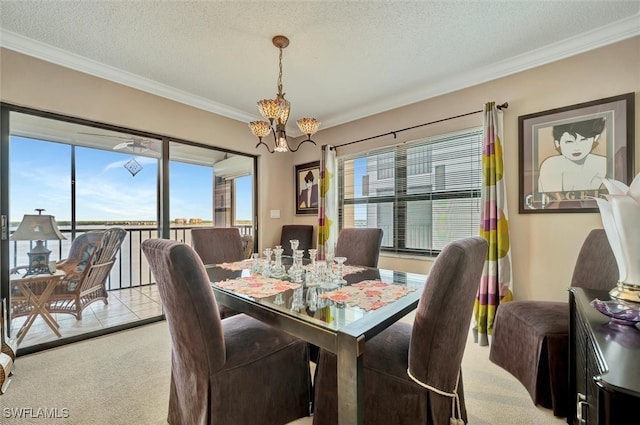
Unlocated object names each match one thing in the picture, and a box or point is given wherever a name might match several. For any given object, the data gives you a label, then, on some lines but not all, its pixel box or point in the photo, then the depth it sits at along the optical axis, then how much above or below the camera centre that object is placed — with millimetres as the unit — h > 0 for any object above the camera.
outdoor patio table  2303 -728
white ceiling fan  3074 +816
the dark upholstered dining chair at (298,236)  3936 -334
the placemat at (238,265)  2197 -446
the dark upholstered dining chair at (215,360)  1085 -710
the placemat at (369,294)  1301 -433
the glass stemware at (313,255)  1931 -302
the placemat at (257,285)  1492 -437
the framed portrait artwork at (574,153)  1967 +480
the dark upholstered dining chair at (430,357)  1011 -631
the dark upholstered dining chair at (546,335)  1521 -757
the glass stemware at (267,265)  1938 -405
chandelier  1920 +709
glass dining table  949 -438
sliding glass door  2322 +234
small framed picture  4074 +408
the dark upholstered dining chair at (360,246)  2393 -300
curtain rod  2463 +981
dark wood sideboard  565 -402
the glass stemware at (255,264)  2036 -399
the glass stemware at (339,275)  1683 -404
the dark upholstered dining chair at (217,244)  2508 -300
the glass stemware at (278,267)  1903 -408
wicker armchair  2699 -671
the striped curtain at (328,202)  3725 +157
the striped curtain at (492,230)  2377 -150
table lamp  2293 -190
